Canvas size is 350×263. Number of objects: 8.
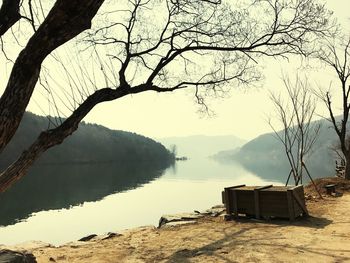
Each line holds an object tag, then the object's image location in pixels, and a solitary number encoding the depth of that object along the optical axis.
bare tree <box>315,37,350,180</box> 24.81
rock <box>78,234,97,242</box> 15.81
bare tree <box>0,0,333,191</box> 5.53
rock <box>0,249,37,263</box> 7.14
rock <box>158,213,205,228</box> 14.94
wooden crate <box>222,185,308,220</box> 12.51
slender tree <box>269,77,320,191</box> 20.62
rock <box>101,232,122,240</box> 13.61
